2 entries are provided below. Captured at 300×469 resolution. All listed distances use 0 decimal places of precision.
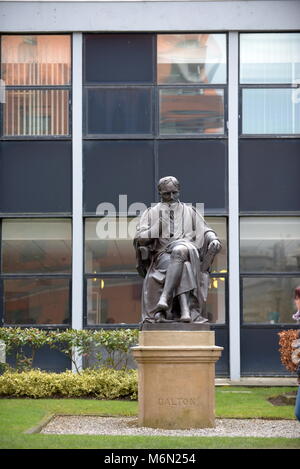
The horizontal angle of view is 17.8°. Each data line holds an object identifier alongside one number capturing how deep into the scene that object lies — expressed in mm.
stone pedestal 12211
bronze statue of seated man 12680
